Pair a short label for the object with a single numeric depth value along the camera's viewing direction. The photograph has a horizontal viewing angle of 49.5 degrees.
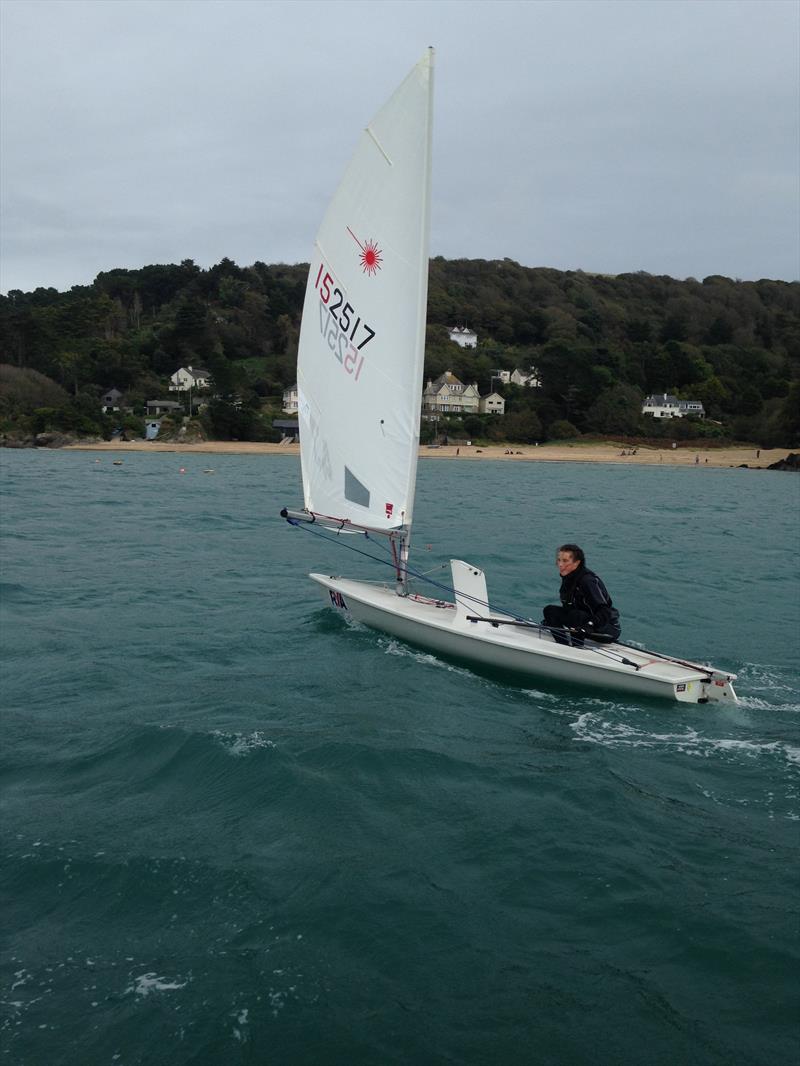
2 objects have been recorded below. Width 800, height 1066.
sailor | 8.63
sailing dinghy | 8.56
